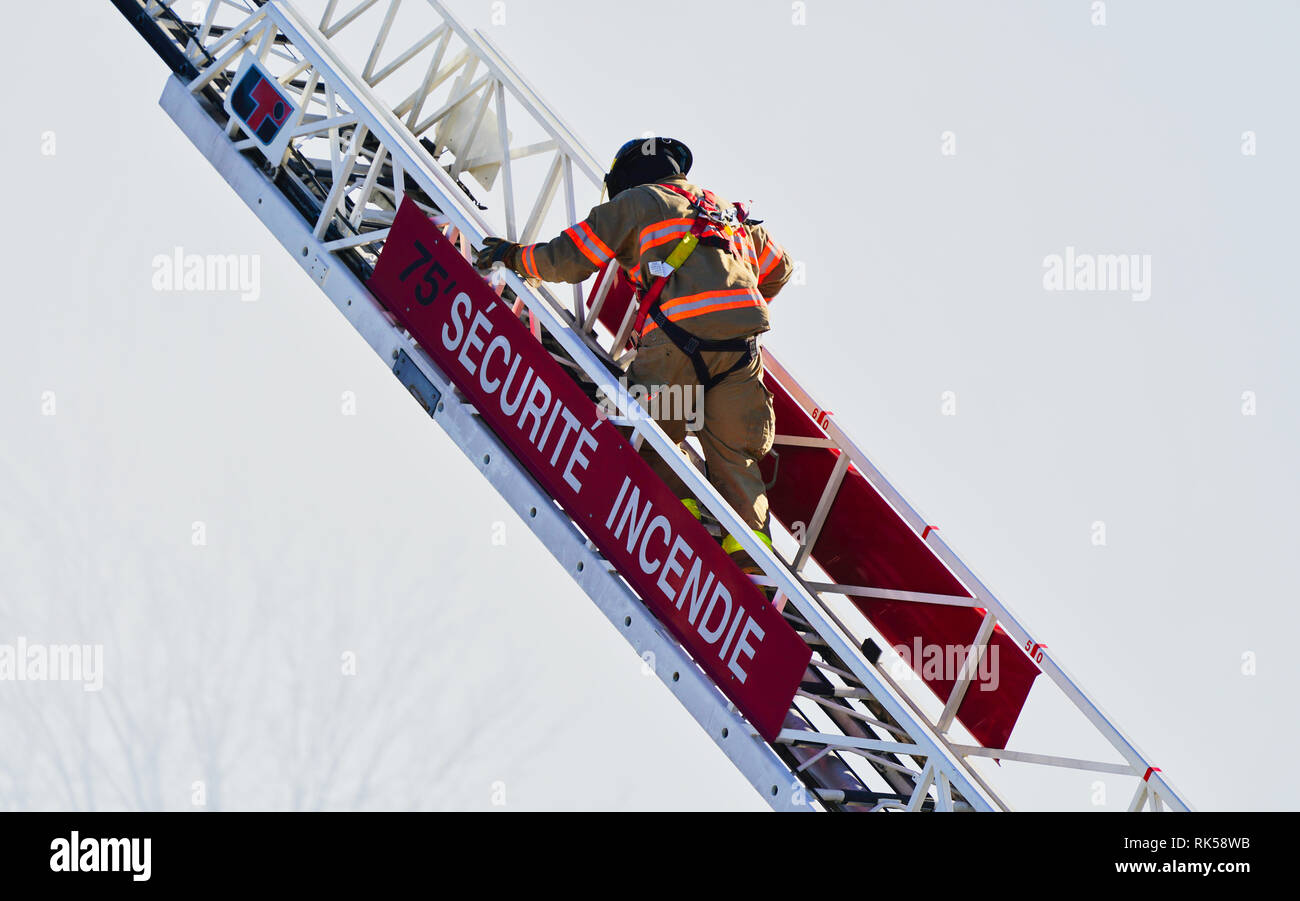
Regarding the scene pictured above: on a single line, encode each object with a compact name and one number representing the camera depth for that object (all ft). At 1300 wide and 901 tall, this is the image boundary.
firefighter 52.44
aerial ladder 50.70
